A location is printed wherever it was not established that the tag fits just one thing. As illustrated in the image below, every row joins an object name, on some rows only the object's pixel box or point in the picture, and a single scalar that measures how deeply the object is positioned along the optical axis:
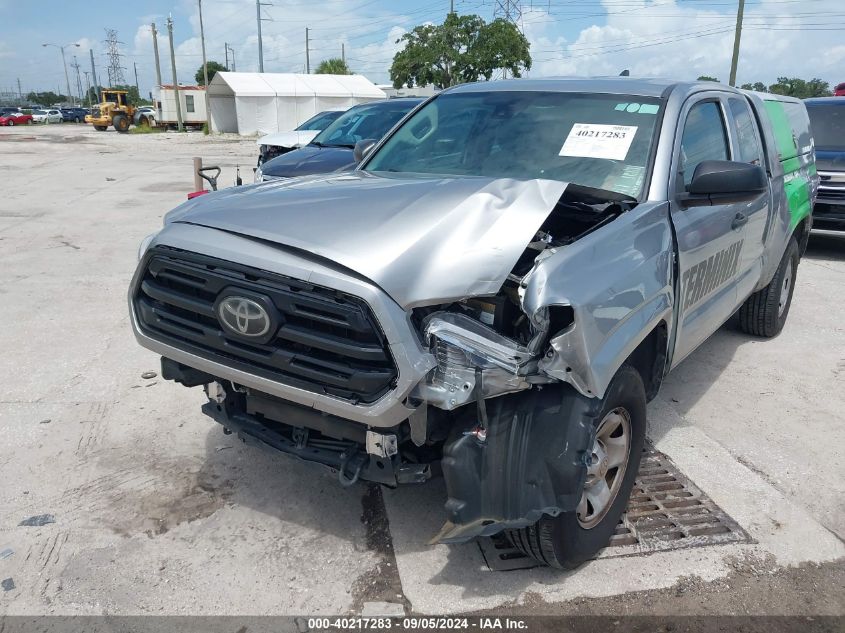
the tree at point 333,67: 75.53
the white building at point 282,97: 43.22
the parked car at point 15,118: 56.16
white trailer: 51.12
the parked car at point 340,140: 8.27
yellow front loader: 47.86
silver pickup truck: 2.41
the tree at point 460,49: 42.69
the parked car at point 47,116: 64.69
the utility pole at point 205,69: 45.78
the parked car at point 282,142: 10.52
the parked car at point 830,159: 8.70
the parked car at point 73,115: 70.38
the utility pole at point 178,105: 48.59
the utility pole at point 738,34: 27.33
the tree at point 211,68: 84.12
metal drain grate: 3.05
